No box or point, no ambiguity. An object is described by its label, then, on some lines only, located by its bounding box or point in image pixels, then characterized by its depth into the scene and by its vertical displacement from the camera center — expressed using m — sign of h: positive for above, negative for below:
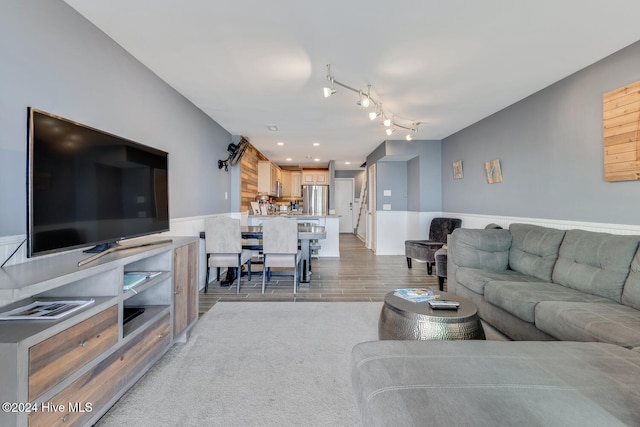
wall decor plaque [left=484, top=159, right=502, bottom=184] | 3.93 +0.58
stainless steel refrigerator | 8.35 +0.42
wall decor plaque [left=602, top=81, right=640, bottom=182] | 2.22 +0.64
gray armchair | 4.41 -0.50
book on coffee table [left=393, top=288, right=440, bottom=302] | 2.01 -0.60
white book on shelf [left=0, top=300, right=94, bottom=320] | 1.17 -0.41
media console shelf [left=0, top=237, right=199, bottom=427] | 1.01 -0.56
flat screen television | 1.25 +0.15
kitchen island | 5.88 -0.55
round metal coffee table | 1.66 -0.66
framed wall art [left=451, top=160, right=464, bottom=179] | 4.96 +0.76
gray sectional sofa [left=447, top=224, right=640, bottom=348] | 1.72 -0.60
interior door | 10.23 +0.62
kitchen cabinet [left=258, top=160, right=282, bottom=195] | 7.01 +0.91
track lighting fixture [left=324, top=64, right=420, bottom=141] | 2.72 +1.30
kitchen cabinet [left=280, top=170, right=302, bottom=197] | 9.40 +0.97
